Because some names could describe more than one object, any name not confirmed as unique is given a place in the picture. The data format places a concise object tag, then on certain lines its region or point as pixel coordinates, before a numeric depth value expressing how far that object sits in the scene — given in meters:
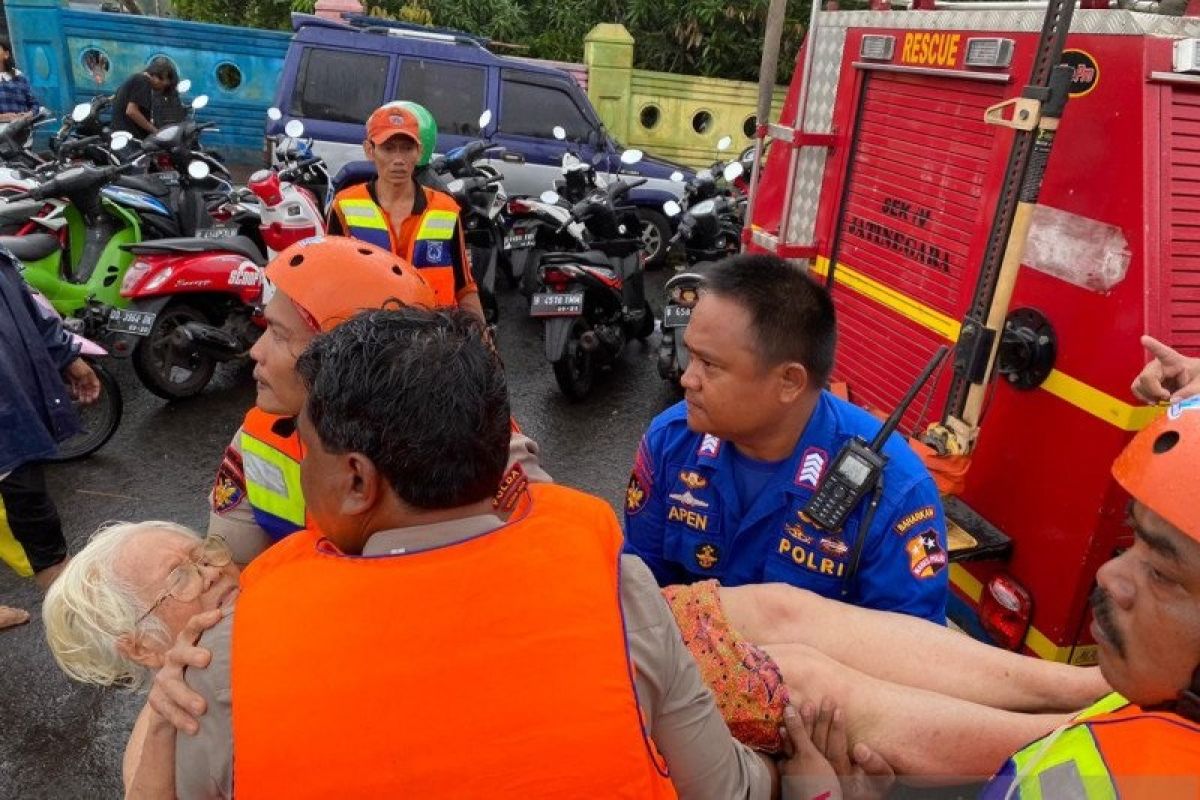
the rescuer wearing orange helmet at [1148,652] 1.02
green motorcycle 5.00
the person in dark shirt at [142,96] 9.18
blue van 8.22
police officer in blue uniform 2.11
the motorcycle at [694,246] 5.53
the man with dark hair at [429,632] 1.05
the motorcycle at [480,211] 7.00
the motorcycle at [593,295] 5.82
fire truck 2.18
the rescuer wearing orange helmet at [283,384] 2.00
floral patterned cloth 1.68
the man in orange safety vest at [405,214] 4.07
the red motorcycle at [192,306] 5.14
